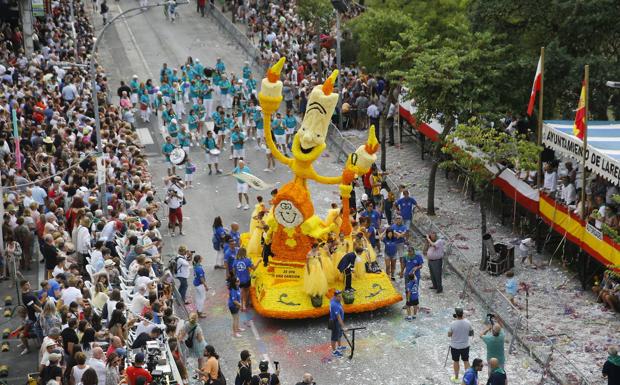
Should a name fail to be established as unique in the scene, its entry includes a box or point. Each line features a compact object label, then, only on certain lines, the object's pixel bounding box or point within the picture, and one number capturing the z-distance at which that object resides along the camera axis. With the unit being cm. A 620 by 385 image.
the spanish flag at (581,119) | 2639
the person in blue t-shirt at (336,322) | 2344
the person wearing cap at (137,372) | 1916
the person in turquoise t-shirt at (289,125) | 3553
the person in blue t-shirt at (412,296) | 2517
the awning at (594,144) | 2616
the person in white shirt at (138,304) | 2214
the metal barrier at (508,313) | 2284
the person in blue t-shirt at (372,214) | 2838
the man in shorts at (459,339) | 2223
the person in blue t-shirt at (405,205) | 2936
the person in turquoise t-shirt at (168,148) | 3372
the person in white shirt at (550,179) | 2877
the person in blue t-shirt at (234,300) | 2455
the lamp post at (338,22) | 3816
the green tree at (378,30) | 3650
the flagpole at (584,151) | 2630
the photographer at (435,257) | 2642
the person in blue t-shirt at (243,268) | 2538
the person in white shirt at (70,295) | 2202
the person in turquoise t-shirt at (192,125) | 3672
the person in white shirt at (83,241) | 2567
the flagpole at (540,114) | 2841
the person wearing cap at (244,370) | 2045
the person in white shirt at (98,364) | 1928
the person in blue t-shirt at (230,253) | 2609
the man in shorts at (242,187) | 3134
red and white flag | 2845
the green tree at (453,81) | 3073
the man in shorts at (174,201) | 2995
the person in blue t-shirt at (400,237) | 2741
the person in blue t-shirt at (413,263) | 2545
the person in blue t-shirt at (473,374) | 2014
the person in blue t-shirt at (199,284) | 2505
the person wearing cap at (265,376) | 1997
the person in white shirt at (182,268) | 2545
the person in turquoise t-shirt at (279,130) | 3500
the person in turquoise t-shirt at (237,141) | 3447
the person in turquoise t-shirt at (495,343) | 2152
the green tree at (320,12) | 4659
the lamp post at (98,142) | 2842
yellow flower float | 2494
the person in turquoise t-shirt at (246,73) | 4100
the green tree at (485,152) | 2777
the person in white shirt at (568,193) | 2791
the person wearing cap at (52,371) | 1895
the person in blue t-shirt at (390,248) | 2722
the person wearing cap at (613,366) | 2088
